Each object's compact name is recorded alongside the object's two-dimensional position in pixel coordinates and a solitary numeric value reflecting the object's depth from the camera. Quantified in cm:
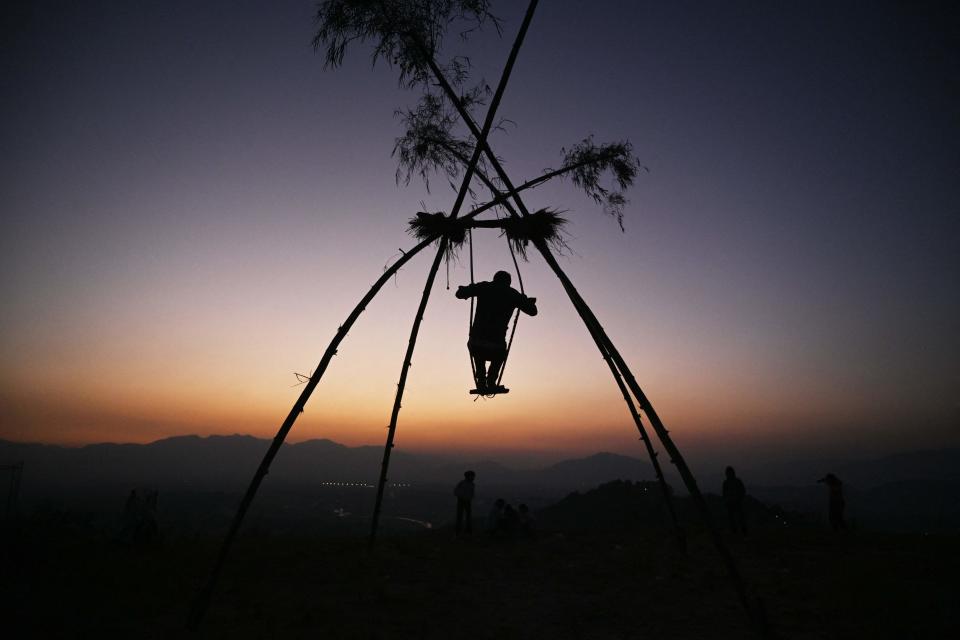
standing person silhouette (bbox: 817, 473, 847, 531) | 1293
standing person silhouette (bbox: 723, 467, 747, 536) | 1287
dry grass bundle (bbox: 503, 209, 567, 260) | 689
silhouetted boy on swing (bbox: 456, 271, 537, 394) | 723
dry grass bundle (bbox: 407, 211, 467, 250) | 746
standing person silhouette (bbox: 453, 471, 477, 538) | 1342
